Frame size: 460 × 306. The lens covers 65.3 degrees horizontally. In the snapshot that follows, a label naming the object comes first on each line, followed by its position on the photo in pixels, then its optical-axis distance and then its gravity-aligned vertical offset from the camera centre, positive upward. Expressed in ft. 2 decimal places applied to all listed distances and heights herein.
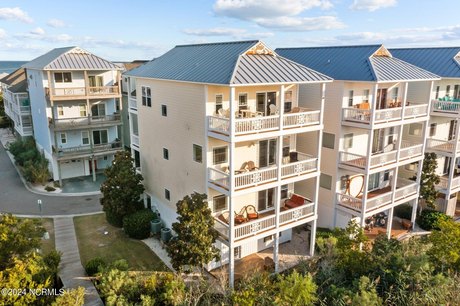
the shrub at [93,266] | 64.28 -34.18
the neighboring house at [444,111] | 90.38 -9.43
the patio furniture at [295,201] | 74.08 -26.30
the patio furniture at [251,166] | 67.94 -17.61
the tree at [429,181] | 88.79 -26.16
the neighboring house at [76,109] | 111.14 -12.21
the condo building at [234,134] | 61.31 -11.23
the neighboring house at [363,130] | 75.77 -12.64
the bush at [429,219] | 87.69 -35.16
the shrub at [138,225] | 78.38 -32.88
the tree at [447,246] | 60.42 -29.17
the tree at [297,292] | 48.26 -29.14
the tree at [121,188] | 80.89 -26.07
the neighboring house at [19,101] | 137.18 -11.72
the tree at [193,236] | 58.75 -26.48
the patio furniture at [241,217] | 66.12 -26.56
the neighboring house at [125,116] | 132.67 -16.62
